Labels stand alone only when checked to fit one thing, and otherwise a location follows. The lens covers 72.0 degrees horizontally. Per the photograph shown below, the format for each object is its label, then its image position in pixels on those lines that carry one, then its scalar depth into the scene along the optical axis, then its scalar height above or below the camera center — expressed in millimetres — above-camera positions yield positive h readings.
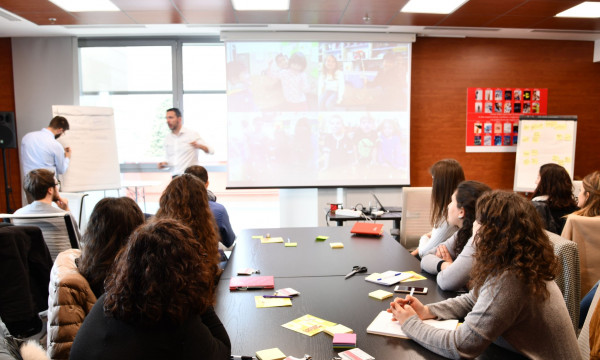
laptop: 4480 -778
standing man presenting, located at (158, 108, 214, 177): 5488 -116
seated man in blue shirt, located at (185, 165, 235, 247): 2953 -610
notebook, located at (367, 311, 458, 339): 1505 -707
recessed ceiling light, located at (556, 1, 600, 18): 4511 +1444
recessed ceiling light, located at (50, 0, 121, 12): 4344 +1428
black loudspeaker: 5289 +107
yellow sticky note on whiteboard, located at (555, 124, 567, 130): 5824 +160
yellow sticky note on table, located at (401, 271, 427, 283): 2127 -724
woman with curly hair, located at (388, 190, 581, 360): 1302 -505
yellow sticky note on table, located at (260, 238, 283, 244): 2990 -742
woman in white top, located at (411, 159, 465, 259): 2940 -345
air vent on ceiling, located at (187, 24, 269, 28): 5227 +1429
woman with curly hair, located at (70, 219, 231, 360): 1055 -432
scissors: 2232 -716
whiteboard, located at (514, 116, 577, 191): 5809 -99
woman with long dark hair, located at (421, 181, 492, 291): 1936 -530
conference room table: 1428 -729
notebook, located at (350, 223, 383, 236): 3119 -694
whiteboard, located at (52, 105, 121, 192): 5391 -131
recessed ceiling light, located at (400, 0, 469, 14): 4465 +1458
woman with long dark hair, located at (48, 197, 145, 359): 1516 -506
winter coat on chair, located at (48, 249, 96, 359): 1511 -626
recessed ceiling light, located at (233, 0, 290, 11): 4414 +1449
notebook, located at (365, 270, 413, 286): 2068 -717
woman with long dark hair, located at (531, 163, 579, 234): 3348 -463
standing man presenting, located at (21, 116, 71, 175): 5047 -118
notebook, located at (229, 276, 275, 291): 2031 -721
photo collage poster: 5953 +362
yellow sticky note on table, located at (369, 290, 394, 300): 1869 -714
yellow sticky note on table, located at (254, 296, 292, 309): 1808 -727
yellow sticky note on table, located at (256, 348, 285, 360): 1338 -707
